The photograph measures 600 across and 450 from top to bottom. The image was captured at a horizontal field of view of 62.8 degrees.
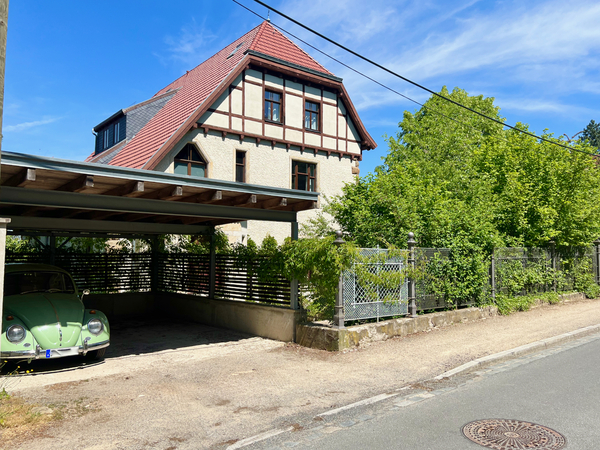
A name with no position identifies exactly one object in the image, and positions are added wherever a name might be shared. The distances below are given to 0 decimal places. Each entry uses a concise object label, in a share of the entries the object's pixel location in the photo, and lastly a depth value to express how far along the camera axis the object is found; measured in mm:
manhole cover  4387
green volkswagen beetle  7344
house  18156
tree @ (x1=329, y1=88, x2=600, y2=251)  12117
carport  7266
